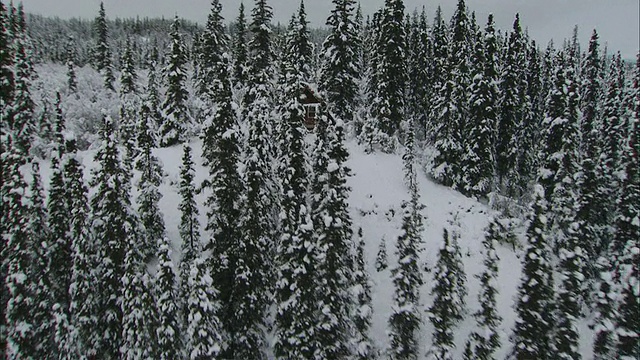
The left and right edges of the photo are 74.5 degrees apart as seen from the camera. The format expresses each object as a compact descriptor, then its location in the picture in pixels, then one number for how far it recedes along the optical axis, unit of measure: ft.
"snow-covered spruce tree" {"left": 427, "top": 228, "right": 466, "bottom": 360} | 71.20
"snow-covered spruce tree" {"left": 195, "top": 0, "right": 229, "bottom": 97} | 137.39
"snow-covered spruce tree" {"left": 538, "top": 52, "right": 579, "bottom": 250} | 102.94
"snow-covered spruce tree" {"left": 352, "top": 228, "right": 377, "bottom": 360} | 74.28
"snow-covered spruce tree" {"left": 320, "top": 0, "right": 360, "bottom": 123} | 139.74
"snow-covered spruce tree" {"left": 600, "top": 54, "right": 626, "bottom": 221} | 110.42
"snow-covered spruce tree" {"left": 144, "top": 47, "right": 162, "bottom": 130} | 164.66
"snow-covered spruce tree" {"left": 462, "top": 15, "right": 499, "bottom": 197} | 121.19
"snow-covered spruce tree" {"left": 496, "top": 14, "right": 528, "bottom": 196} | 134.62
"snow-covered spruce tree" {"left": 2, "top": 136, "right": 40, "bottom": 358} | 74.23
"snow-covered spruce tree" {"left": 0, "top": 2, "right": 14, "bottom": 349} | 77.77
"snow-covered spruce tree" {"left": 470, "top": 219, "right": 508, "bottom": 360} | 69.21
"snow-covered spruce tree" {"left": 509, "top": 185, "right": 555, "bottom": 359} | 65.41
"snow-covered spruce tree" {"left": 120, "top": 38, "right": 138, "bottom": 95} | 183.32
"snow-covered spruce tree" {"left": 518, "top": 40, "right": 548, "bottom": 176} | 147.13
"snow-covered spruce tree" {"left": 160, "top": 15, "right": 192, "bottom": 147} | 131.34
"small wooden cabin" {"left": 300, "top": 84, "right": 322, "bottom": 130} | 150.20
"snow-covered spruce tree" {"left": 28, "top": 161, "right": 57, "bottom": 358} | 76.59
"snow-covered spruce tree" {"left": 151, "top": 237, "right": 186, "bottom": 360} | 68.54
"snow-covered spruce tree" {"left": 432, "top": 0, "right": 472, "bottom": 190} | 122.52
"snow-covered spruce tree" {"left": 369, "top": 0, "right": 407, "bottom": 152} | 135.85
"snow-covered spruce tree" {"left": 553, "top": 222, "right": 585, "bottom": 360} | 64.64
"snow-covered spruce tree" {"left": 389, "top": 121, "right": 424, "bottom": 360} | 72.84
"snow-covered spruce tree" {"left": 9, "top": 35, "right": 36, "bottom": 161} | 140.77
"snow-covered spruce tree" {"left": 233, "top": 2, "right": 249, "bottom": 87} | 148.97
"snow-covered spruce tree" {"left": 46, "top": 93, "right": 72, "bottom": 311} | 78.28
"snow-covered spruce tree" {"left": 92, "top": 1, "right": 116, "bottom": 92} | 234.58
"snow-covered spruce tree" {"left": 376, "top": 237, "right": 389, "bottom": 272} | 98.09
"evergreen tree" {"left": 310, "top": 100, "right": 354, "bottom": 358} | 71.97
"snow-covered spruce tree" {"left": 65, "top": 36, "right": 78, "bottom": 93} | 243.68
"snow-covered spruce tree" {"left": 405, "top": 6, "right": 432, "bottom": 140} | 168.96
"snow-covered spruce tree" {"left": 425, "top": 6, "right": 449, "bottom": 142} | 127.35
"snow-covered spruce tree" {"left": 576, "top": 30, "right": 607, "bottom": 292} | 99.81
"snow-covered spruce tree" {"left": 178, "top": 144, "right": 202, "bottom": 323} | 74.84
